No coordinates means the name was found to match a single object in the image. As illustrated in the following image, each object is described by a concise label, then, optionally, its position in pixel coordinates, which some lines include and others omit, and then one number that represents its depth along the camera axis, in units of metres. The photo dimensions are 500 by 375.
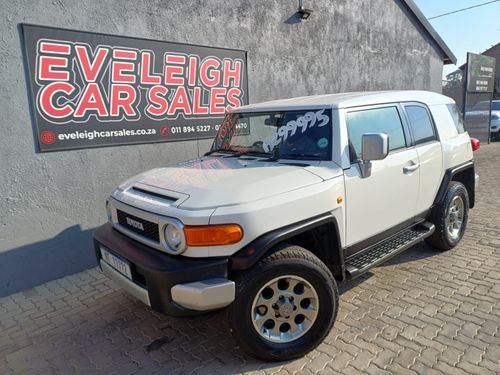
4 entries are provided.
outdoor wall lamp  7.01
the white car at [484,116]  15.80
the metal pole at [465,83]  14.20
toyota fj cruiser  2.51
